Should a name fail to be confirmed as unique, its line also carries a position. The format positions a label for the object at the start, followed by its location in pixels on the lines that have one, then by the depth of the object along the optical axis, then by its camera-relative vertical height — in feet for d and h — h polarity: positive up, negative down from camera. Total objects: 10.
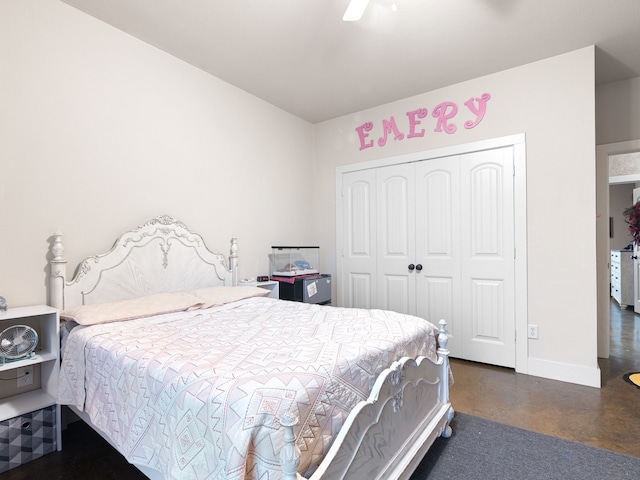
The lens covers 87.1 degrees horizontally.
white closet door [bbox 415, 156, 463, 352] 10.62 -0.17
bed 3.23 -1.63
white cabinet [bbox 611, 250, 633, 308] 17.51 -2.27
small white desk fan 5.71 -1.72
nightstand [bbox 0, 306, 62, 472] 5.59 -2.83
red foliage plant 12.56 +0.54
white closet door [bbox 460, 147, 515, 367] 9.77 -0.59
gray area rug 5.32 -3.77
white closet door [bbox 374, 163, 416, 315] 11.46 +0.02
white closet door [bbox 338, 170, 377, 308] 12.32 -0.05
